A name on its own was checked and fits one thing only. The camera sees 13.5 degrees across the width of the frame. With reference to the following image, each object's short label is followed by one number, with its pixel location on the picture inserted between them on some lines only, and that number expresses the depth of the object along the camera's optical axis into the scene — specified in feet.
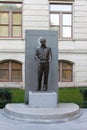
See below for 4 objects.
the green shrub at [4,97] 46.94
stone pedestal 42.55
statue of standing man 43.83
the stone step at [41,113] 37.99
